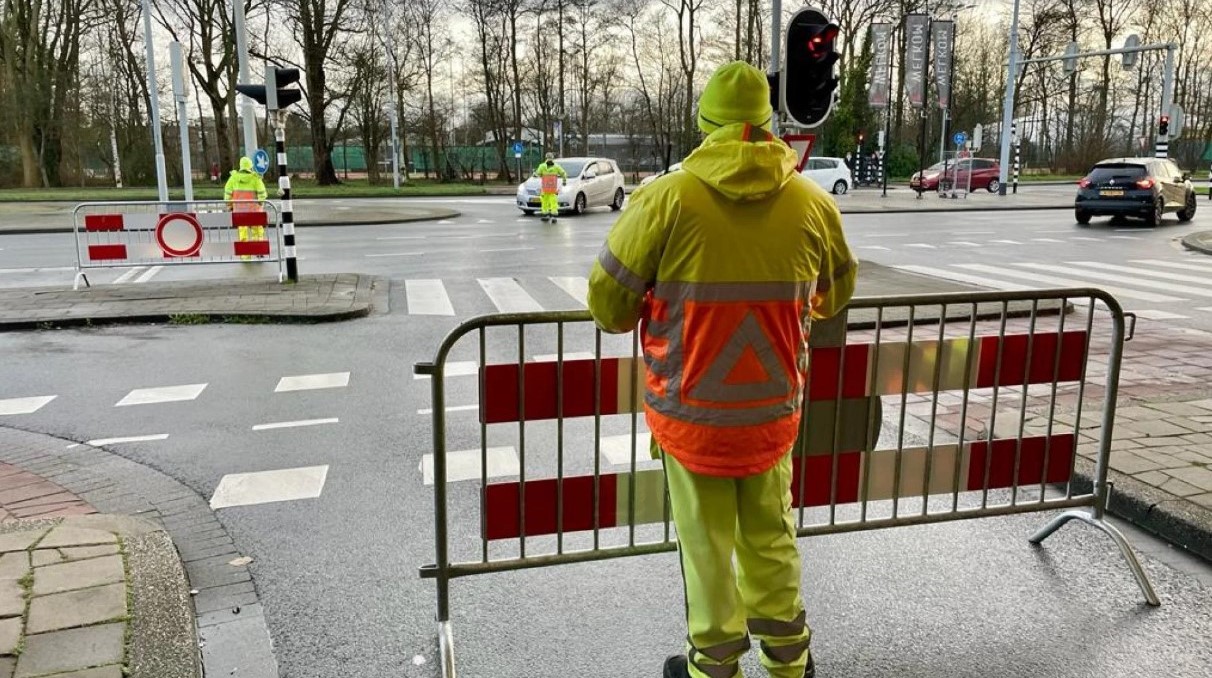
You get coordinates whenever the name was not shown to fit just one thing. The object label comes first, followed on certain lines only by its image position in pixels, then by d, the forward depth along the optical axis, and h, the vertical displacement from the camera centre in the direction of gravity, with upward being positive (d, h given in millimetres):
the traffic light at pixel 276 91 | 12297 +977
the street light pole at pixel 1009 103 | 36875 +2288
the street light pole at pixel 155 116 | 23734 +1275
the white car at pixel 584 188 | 26344 -682
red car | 37694 -567
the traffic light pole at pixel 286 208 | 12289 -548
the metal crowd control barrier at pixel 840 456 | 3490 -1219
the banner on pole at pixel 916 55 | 35688 +4081
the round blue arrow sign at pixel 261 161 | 22500 +118
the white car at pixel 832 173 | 37000 -416
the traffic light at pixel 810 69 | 9938 +1001
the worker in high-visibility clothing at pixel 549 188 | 23828 -604
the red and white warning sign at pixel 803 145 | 7727 +148
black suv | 22562 -715
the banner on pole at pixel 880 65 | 37344 +3837
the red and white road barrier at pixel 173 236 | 12414 -931
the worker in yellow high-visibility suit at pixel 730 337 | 2572 -492
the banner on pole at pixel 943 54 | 35719 +4096
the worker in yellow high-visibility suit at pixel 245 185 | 16484 -336
